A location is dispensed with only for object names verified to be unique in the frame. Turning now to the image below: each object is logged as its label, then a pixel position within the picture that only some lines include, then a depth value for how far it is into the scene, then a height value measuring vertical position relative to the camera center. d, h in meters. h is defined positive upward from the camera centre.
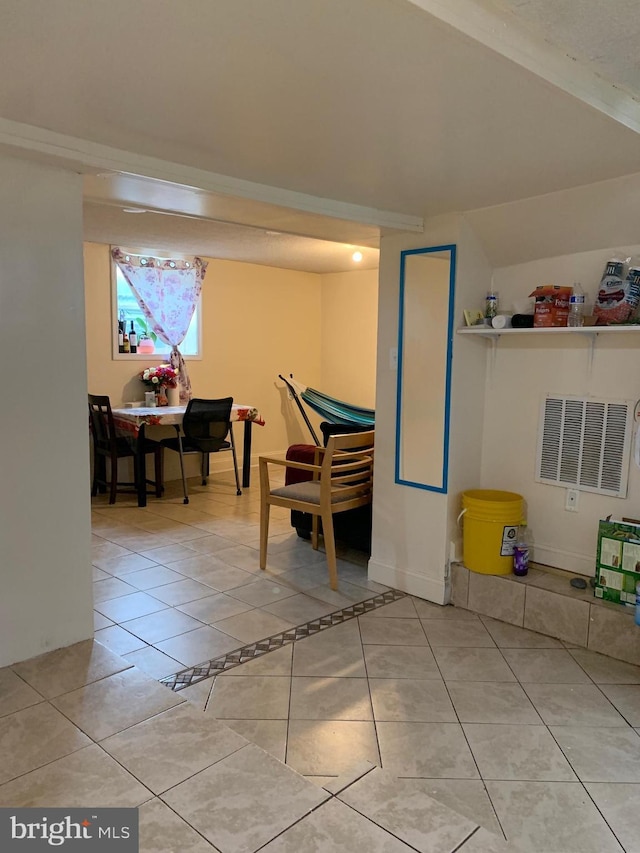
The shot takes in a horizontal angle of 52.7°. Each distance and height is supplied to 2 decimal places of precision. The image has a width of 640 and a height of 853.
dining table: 4.86 -0.64
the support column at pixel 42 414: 2.20 -0.28
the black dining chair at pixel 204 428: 5.00 -0.72
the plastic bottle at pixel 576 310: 2.78 +0.16
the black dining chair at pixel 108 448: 4.90 -0.87
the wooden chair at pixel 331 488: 3.32 -0.80
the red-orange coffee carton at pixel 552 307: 2.83 +0.17
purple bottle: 2.99 -0.97
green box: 2.63 -0.88
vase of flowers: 5.45 -0.36
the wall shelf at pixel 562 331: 2.64 +0.06
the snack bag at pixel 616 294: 2.65 +0.22
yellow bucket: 3.00 -0.87
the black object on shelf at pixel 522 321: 2.96 +0.11
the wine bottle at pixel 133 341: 5.50 -0.04
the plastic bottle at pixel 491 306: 3.07 +0.18
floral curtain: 5.38 +0.39
